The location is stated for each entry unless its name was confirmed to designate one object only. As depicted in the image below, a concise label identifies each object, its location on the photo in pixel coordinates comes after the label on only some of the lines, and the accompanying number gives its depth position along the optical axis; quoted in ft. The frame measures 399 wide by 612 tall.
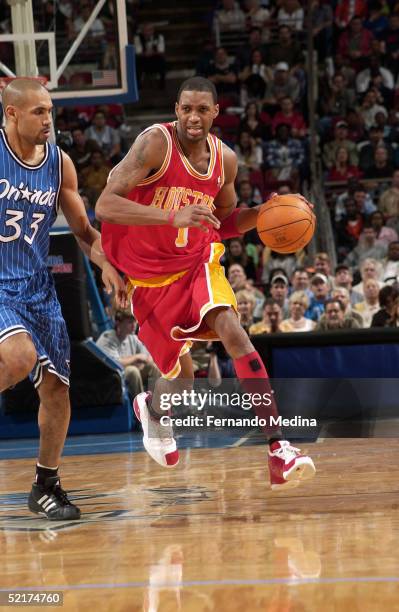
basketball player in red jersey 31.21
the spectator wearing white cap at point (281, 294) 65.62
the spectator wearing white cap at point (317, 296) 64.92
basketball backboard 55.85
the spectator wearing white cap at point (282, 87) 95.79
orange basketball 33.09
